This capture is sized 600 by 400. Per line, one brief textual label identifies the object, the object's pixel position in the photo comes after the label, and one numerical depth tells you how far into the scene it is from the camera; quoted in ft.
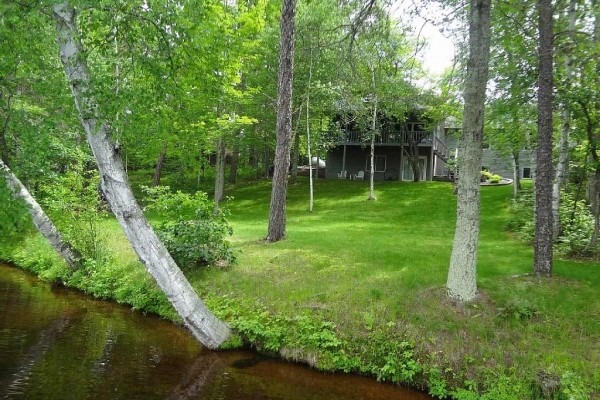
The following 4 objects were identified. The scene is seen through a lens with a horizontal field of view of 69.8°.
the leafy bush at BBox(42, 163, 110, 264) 38.99
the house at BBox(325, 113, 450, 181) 108.17
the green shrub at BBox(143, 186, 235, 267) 34.88
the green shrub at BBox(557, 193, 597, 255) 37.87
